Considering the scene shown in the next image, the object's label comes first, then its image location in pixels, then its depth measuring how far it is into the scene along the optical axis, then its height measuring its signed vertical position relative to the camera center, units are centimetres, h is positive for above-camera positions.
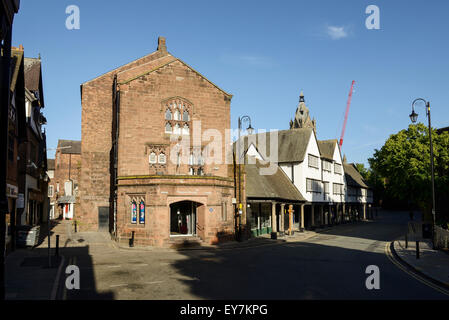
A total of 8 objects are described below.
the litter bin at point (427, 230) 3174 -335
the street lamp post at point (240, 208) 2863 -126
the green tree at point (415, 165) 4281 +256
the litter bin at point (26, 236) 2341 -249
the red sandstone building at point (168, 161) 2556 +210
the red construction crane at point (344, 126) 15308 +2465
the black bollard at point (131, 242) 2508 -313
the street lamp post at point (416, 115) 2547 +472
